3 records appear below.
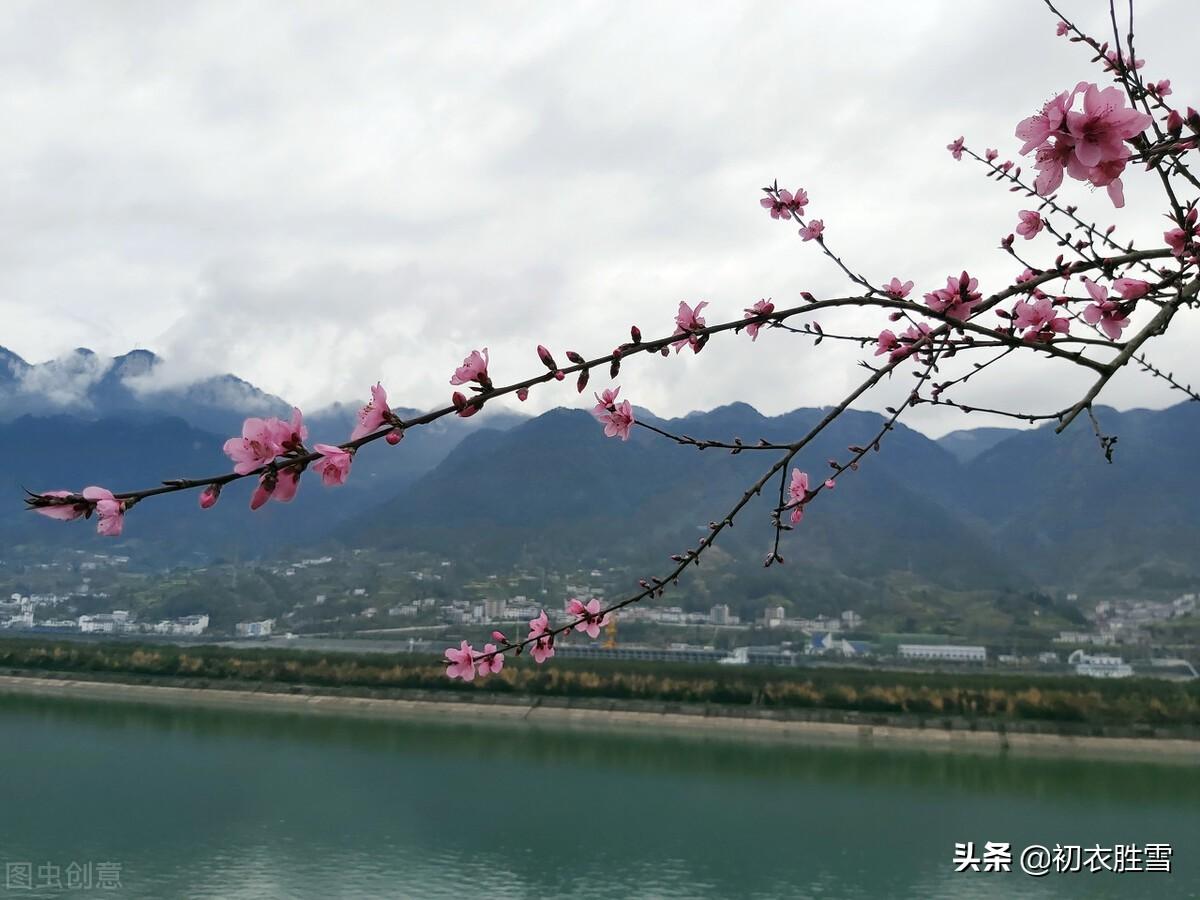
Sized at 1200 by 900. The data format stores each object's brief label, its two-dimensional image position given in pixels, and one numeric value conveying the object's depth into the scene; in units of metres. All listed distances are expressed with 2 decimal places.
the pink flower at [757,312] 1.41
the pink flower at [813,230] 2.31
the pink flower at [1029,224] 2.12
